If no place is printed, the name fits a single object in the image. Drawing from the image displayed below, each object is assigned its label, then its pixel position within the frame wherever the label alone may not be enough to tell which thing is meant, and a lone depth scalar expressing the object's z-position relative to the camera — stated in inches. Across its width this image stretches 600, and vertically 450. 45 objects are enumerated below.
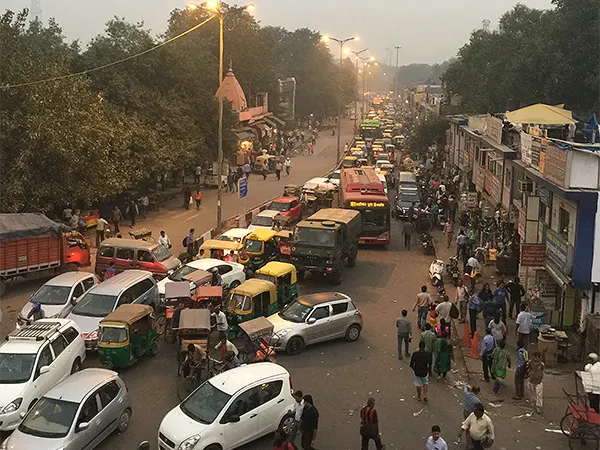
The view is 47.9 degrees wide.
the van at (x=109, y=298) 657.6
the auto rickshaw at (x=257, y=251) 963.3
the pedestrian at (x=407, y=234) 1167.6
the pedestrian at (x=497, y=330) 621.3
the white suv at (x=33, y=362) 489.7
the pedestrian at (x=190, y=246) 1004.6
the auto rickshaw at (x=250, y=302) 705.6
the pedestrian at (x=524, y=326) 660.1
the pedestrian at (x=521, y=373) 565.3
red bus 1151.0
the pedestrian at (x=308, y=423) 462.6
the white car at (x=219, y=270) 819.4
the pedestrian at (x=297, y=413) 467.7
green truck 900.0
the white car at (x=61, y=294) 708.7
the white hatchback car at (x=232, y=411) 445.7
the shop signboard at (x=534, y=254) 745.6
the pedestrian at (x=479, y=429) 441.4
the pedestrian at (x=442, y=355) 598.2
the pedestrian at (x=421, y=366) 548.7
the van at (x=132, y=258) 890.1
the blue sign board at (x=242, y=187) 1132.8
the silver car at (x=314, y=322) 668.7
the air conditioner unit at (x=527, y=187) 907.4
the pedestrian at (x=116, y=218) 1178.0
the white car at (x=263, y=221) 1160.2
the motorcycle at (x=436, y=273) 910.4
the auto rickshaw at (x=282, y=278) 797.9
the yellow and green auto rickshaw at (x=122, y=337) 601.3
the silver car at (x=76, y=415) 429.7
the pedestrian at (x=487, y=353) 597.0
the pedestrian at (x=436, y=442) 413.0
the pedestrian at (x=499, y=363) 577.0
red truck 849.5
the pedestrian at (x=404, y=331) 647.8
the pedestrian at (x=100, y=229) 1096.2
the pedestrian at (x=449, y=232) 1153.4
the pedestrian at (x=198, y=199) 1480.1
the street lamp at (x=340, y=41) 2491.4
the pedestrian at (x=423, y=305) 725.3
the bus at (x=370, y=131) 3147.1
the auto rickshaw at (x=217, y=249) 958.4
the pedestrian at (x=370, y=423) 454.9
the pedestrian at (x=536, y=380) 541.6
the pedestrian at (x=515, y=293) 761.0
